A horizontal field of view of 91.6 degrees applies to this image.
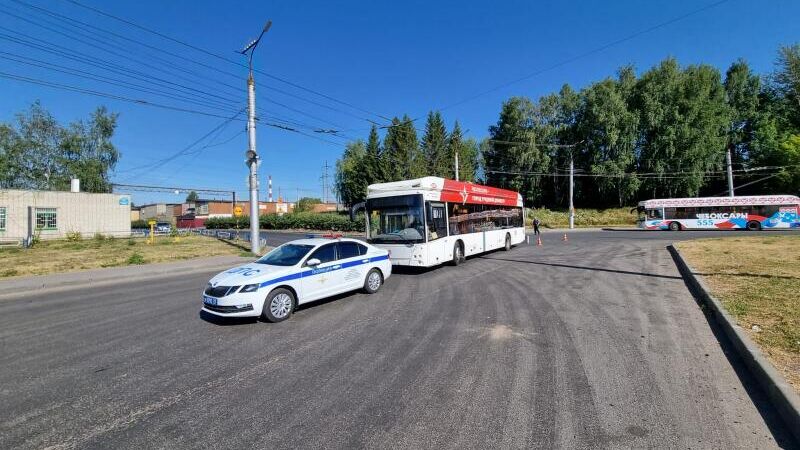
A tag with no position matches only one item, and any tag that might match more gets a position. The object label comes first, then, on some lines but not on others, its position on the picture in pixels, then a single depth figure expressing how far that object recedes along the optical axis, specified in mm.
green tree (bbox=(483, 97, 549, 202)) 54750
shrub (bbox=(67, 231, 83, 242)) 28972
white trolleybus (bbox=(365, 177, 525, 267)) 12109
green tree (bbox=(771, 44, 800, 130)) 39531
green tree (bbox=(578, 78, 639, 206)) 49562
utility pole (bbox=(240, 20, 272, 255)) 18375
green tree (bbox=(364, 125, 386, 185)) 56306
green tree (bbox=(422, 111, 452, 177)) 59131
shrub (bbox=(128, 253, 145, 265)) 16766
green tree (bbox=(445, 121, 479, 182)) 58984
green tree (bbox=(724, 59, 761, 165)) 52625
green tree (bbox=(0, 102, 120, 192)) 50125
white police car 6906
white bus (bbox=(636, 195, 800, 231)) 31188
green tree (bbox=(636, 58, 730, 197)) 47438
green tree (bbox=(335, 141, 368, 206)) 60081
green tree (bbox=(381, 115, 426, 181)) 55156
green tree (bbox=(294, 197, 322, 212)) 77612
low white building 30125
